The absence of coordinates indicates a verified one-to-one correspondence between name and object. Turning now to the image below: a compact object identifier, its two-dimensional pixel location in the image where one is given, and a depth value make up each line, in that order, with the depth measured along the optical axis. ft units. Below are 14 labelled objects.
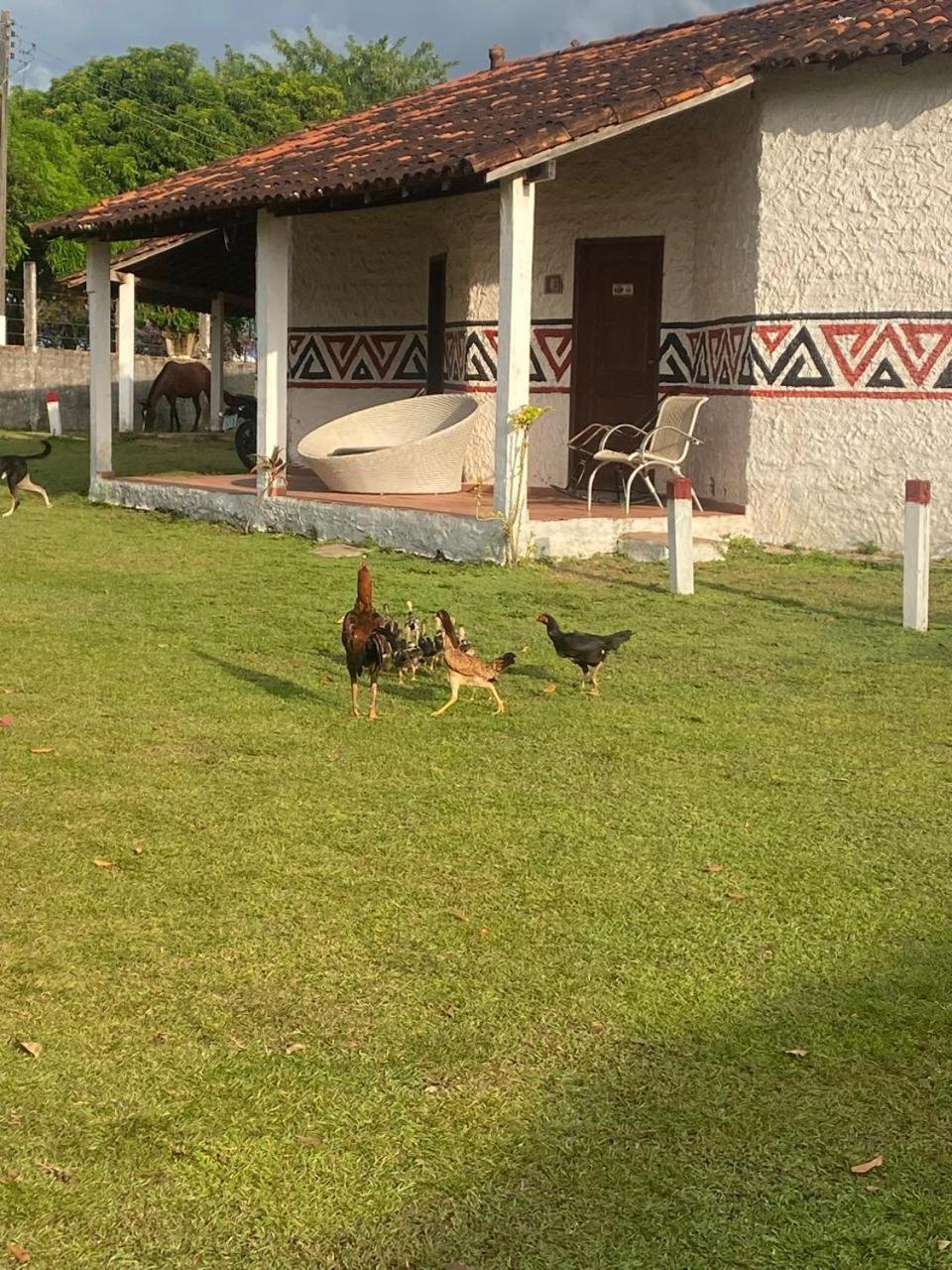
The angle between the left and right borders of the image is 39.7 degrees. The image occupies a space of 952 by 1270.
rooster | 17.74
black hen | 19.86
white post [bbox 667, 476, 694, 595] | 28.86
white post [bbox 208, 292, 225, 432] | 73.26
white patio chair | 35.01
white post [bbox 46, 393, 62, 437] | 71.87
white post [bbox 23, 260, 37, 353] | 84.12
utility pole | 84.94
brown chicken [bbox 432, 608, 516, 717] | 18.29
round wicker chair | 38.55
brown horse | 78.02
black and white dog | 39.78
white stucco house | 33.50
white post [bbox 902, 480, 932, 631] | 26.30
